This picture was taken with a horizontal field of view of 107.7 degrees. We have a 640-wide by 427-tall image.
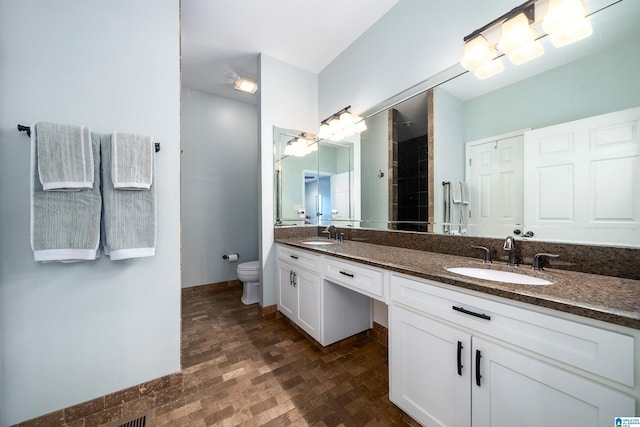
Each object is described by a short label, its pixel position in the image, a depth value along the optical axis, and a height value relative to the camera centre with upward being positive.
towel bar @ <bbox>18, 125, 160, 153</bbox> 1.12 +0.40
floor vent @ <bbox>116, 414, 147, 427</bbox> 1.25 -1.14
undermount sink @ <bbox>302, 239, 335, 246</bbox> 2.20 -0.31
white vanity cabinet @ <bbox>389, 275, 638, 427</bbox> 0.66 -0.54
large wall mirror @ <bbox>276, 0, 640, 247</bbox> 0.99 +0.36
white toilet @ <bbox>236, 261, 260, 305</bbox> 2.76 -0.82
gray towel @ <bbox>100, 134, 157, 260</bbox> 1.25 -0.04
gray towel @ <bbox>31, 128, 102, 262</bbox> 1.12 -0.04
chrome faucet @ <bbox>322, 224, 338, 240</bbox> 2.55 -0.21
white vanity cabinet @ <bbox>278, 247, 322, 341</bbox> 1.86 -0.68
